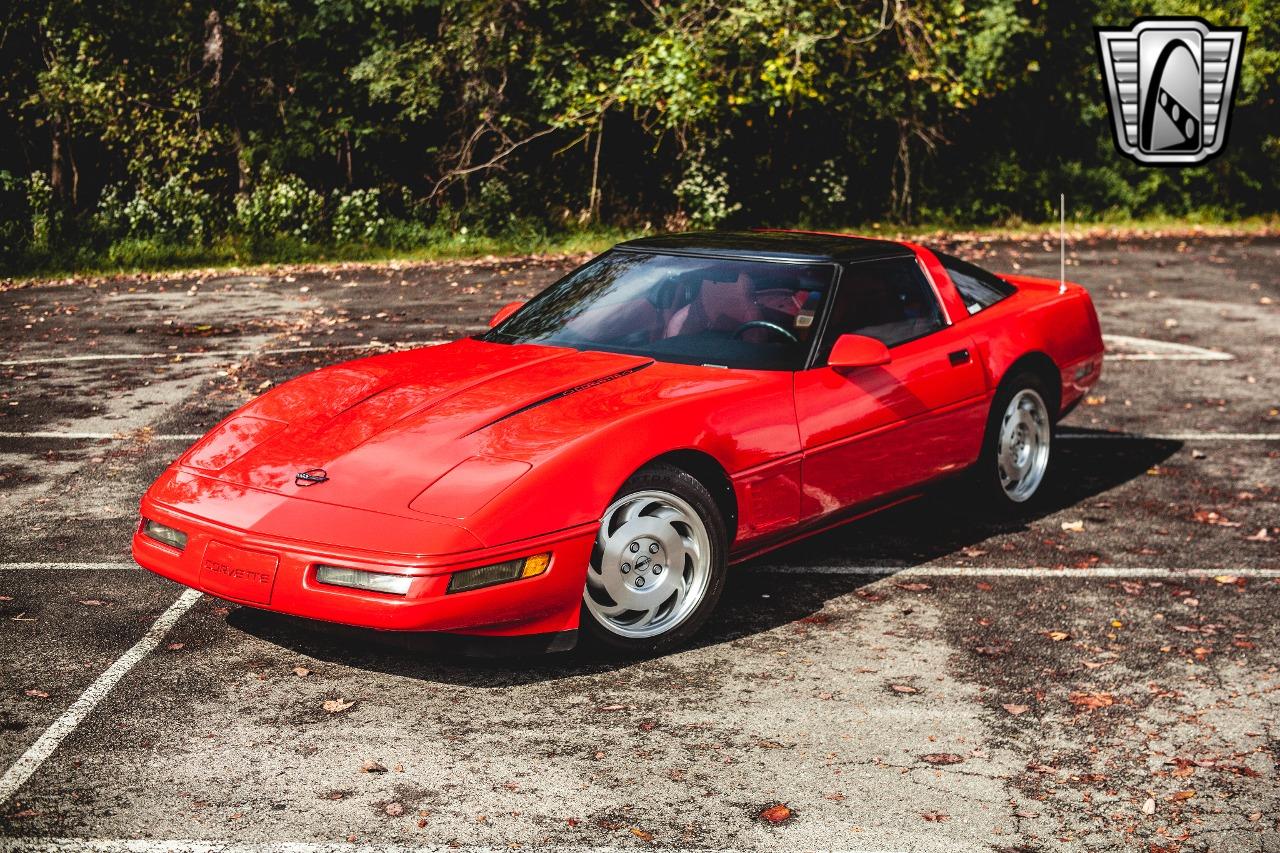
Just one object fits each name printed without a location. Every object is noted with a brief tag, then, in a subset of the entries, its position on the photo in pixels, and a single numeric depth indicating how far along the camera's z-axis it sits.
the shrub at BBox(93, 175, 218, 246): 21.67
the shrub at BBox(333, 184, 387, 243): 22.36
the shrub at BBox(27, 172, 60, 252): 20.88
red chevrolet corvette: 4.90
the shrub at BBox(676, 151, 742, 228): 23.62
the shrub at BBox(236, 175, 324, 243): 21.92
